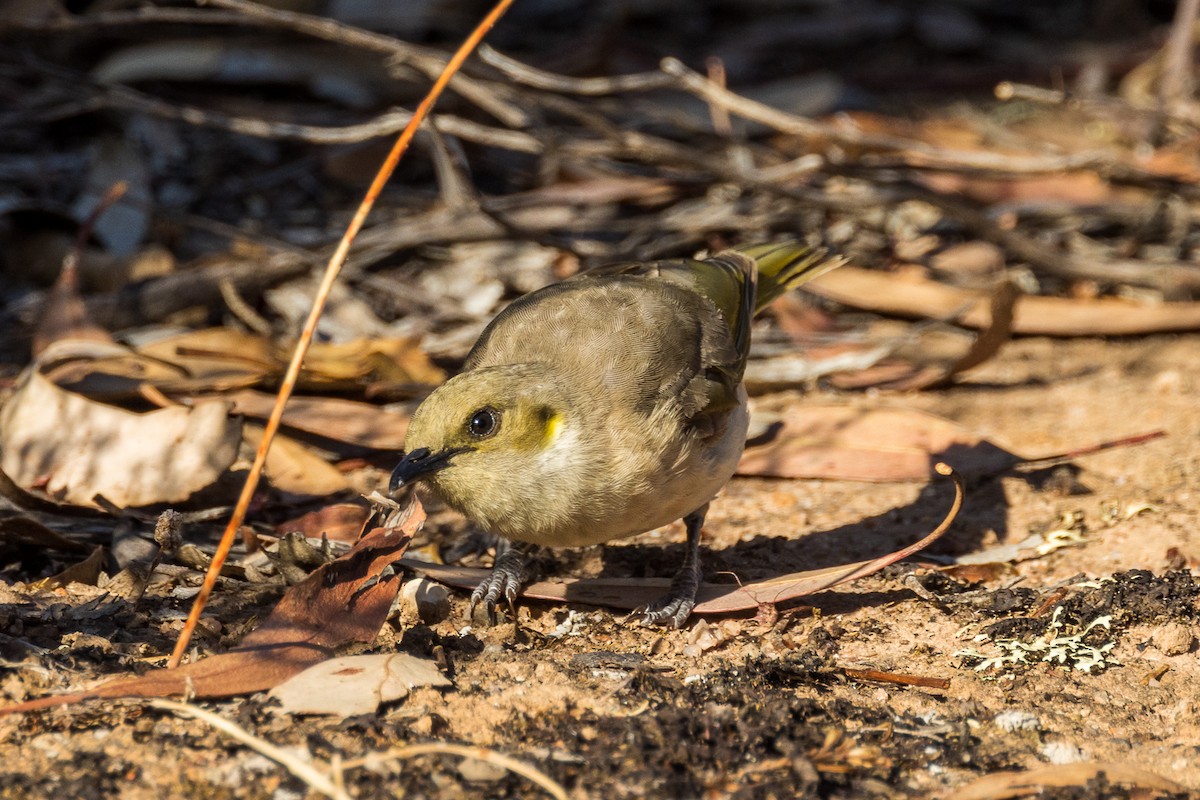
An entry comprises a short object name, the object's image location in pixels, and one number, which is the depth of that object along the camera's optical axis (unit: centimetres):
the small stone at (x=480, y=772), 614
